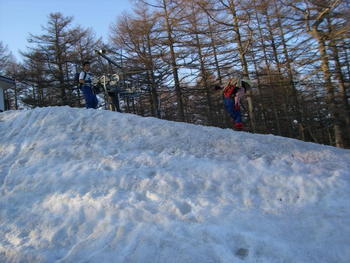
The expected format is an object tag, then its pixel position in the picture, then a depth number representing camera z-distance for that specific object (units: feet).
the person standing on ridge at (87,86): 31.02
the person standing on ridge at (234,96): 28.32
